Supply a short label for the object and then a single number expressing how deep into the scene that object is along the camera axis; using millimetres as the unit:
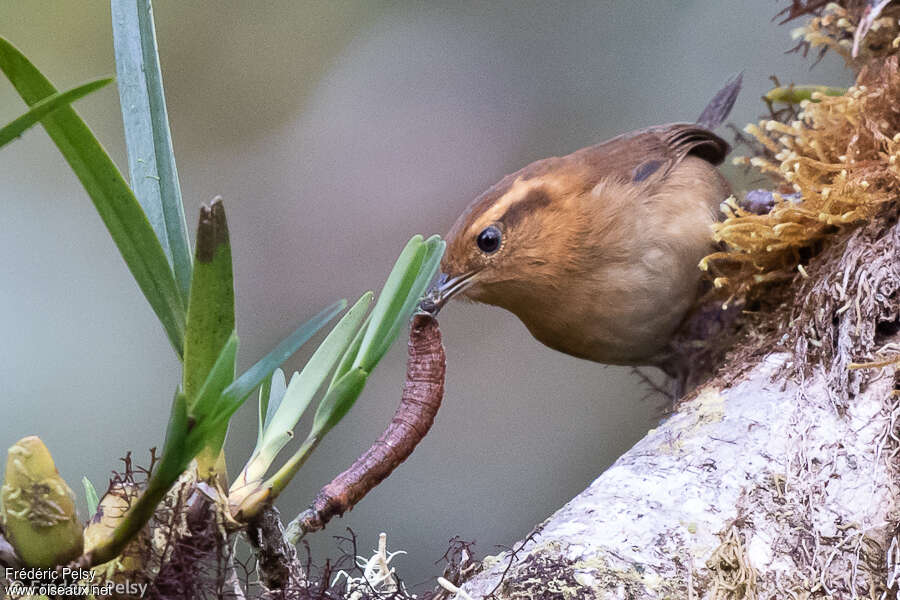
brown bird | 2149
